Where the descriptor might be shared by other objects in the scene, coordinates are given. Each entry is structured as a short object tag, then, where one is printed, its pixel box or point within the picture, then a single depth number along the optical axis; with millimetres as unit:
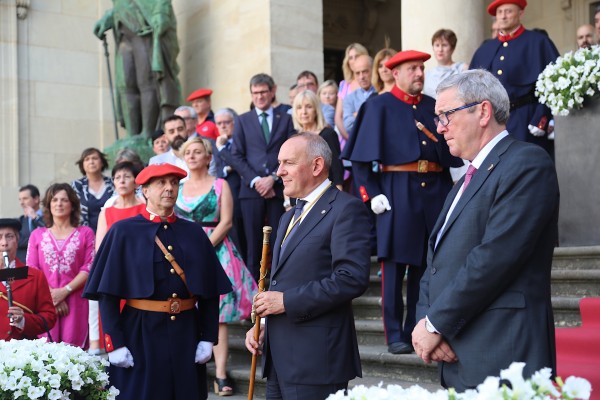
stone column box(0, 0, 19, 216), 12992
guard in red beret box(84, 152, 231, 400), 5137
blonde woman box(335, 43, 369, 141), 8898
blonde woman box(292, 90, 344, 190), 7559
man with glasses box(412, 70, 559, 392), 3285
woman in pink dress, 7574
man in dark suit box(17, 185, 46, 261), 9345
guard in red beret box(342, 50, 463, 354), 6320
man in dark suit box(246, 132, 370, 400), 4176
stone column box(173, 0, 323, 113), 11953
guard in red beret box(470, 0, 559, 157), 7496
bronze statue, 12555
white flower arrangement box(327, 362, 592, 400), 2209
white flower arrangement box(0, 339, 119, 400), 4297
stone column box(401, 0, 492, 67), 9492
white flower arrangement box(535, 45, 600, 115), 6957
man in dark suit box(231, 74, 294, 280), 8062
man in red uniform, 5785
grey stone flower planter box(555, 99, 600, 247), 7145
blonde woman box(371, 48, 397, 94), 7762
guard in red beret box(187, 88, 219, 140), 10383
